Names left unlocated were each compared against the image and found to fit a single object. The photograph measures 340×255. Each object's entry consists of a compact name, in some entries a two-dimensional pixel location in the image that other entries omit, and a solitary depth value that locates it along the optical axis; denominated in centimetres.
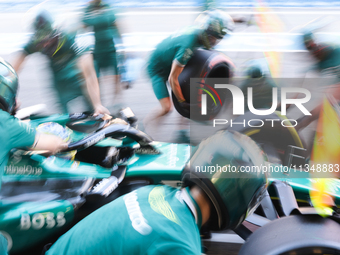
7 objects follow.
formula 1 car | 131
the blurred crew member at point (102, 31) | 310
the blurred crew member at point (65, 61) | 281
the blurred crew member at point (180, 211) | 96
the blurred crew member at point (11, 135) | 139
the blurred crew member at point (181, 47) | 254
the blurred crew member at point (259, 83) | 252
